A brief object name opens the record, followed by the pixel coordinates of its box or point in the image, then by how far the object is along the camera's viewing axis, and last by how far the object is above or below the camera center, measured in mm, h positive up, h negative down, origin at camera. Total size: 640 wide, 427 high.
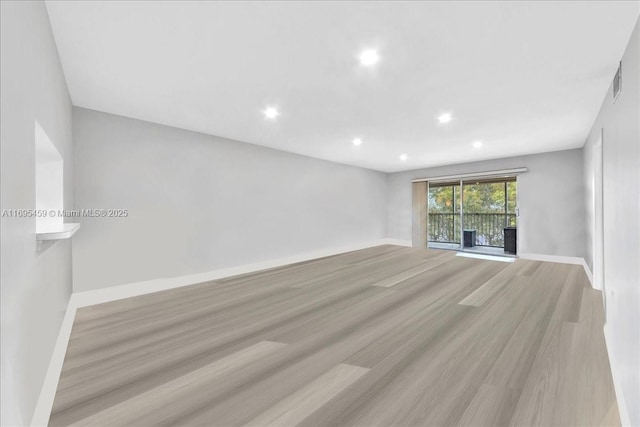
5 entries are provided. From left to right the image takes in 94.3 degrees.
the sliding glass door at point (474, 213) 8555 -8
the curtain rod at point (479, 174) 6194 +882
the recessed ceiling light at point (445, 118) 3652 +1212
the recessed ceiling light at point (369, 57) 2204 +1207
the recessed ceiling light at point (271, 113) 3477 +1240
